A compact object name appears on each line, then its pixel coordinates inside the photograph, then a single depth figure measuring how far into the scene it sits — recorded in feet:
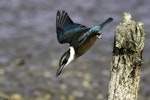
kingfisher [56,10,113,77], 25.54
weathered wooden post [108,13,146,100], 23.08
